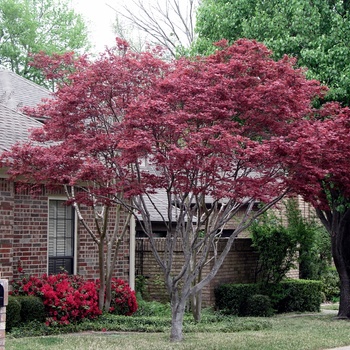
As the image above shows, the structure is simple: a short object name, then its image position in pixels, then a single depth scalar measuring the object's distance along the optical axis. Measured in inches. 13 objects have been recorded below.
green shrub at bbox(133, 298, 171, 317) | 760.3
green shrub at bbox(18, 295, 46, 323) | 608.7
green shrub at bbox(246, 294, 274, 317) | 818.8
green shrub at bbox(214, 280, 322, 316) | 829.2
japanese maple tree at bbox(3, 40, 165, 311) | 522.6
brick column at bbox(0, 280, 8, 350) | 321.4
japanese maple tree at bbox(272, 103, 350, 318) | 495.8
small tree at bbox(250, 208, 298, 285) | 879.7
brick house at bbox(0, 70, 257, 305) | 630.5
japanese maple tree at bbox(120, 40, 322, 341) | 492.7
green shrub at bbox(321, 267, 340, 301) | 1054.4
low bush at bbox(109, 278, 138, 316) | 721.1
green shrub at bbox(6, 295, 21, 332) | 581.9
